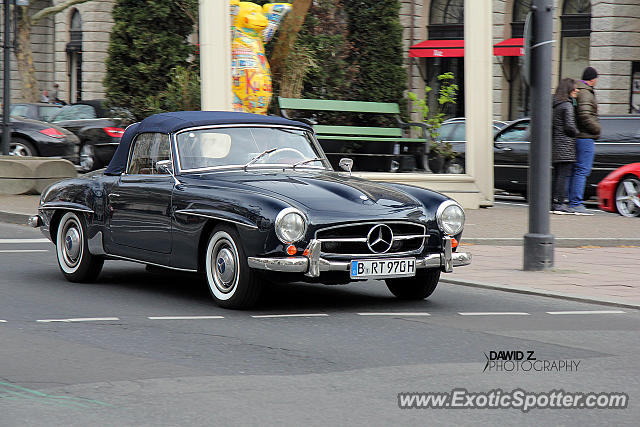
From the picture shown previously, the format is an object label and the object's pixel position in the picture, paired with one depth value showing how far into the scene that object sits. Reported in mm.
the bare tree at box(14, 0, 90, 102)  41000
